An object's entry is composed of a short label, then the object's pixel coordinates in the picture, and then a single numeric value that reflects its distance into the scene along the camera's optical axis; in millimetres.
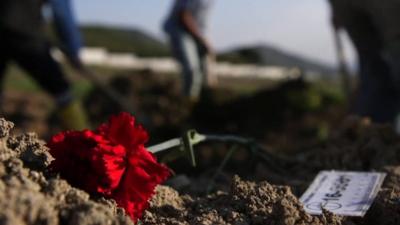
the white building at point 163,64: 23153
